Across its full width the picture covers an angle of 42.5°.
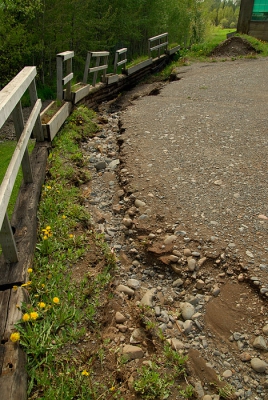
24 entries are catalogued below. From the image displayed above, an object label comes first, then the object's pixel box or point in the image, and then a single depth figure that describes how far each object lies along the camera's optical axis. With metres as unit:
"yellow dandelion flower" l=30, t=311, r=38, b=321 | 2.52
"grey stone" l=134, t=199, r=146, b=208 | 4.71
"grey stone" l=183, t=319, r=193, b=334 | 3.12
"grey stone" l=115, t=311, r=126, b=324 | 3.14
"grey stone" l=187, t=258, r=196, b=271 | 3.69
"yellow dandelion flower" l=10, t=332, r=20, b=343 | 2.37
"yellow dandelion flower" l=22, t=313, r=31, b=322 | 2.52
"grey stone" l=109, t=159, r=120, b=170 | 6.11
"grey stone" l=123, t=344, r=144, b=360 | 2.81
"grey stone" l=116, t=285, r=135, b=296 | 3.51
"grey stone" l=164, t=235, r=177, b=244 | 4.02
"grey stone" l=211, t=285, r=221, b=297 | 3.42
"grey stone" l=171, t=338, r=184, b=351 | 2.94
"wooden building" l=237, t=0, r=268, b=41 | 17.94
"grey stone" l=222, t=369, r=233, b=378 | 2.73
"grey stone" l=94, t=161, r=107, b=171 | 6.15
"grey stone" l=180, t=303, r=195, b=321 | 3.24
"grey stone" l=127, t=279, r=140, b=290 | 3.62
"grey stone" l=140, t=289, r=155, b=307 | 3.38
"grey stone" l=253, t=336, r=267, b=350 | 2.92
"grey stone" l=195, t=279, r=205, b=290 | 3.53
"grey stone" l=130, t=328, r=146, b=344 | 2.98
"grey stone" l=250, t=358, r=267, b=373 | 2.77
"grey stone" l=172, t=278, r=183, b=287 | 3.64
